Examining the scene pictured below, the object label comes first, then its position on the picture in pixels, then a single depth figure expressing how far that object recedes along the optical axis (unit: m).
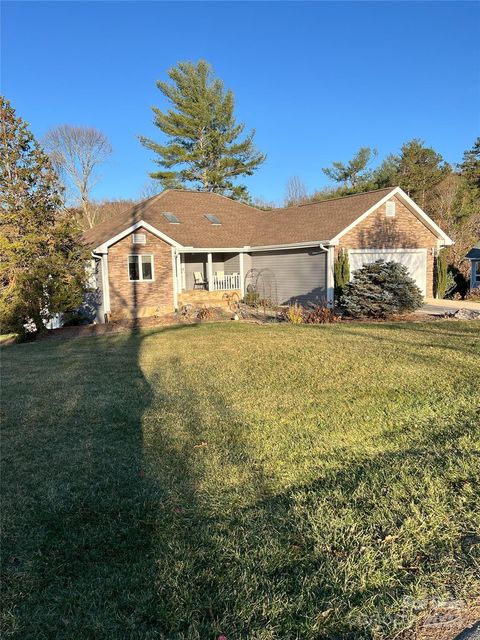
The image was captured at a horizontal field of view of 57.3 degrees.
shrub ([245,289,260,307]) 19.92
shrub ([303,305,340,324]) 14.17
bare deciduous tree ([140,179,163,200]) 40.03
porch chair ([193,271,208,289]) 21.84
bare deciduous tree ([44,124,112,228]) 34.78
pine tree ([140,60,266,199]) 32.31
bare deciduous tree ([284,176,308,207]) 45.22
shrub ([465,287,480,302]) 19.57
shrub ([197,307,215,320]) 17.08
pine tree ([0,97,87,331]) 13.38
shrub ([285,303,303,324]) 14.23
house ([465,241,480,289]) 22.08
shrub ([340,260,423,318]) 14.30
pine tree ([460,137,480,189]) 33.22
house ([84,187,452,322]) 17.36
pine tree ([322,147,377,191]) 36.97
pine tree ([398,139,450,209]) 32.12
